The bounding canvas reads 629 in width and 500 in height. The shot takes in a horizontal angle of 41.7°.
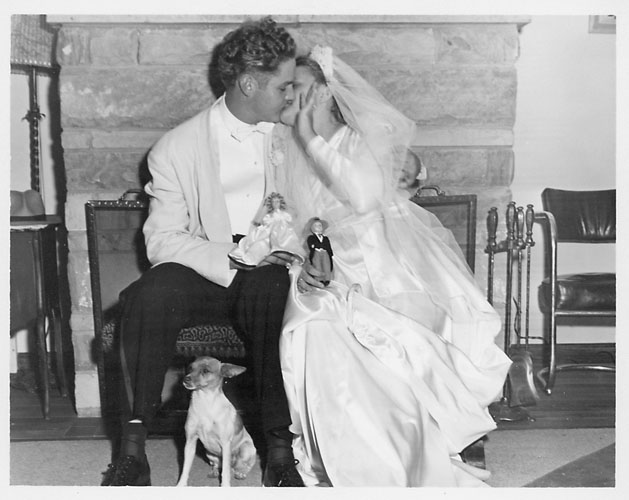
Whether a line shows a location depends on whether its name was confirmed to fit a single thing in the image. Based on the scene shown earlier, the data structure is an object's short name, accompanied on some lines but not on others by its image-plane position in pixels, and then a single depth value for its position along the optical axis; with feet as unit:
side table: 13.10
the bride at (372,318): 10.04
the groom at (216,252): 10.37
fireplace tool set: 12.82
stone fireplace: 13.16
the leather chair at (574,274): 13.74
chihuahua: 10.26
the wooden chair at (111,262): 12.11
